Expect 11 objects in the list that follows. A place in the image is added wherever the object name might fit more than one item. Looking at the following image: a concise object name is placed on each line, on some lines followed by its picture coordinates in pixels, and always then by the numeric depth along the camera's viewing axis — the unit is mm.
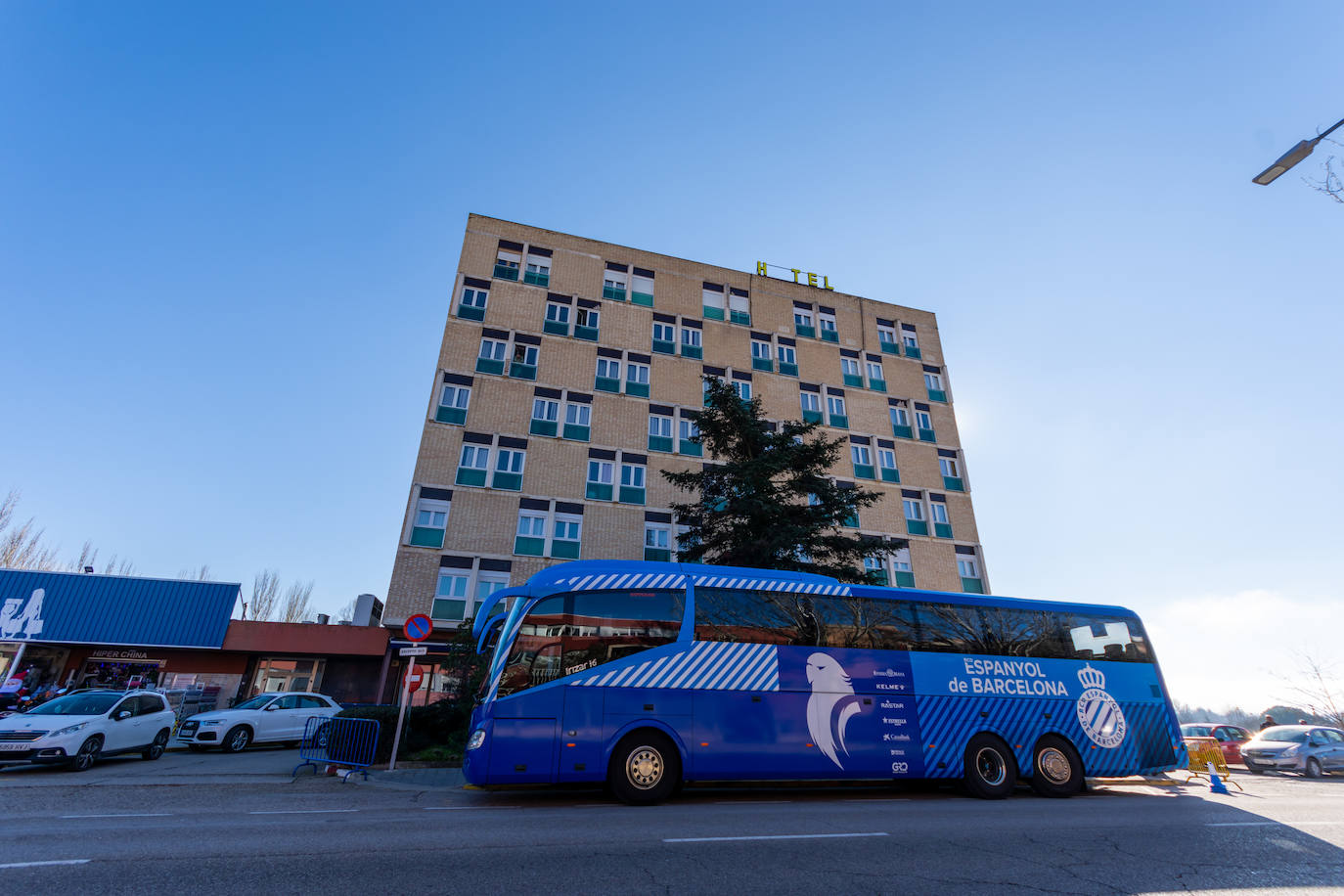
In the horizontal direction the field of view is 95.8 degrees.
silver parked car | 16484
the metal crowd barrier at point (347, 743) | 12000
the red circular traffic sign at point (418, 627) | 12117
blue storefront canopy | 21109
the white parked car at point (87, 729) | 11055
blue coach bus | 8781
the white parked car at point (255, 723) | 15391
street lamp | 6645
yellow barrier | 14305
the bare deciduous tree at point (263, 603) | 46000
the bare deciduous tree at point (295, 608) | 47781
